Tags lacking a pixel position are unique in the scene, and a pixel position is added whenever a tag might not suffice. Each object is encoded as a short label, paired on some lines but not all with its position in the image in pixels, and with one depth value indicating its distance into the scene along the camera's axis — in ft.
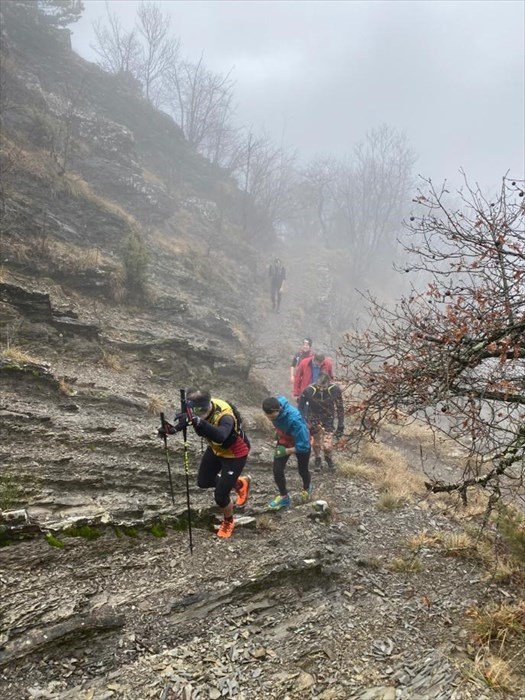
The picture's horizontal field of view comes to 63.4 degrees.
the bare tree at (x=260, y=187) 108.47
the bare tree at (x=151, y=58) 116.47
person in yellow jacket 19.70
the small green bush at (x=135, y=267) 47.93
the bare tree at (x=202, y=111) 113.91
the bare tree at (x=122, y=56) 115.75
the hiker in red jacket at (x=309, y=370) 35.37
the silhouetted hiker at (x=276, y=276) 82.07
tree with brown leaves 16.88
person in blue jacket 24.50
